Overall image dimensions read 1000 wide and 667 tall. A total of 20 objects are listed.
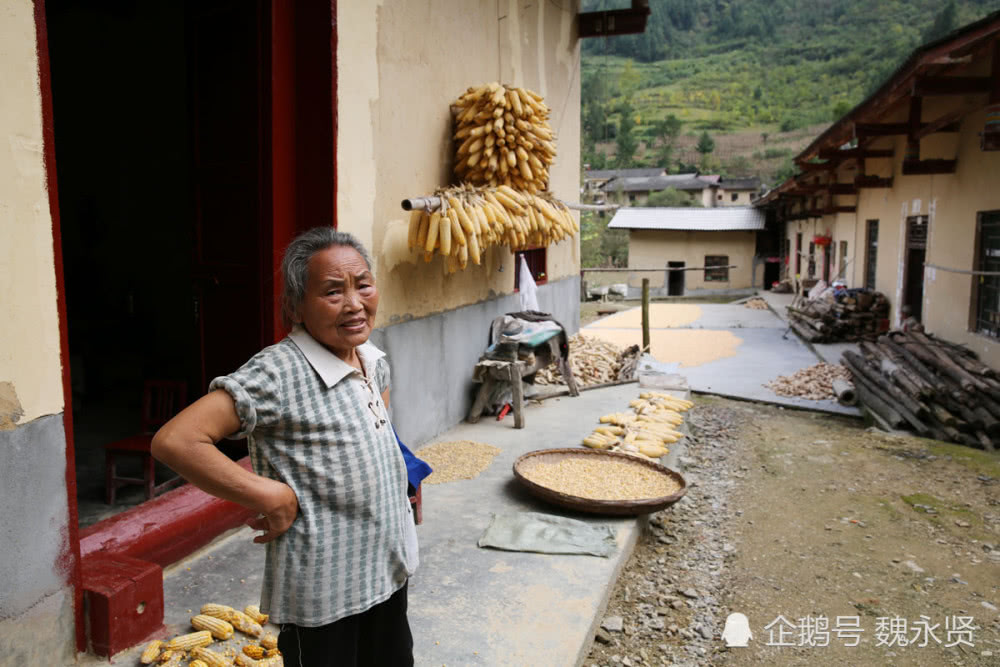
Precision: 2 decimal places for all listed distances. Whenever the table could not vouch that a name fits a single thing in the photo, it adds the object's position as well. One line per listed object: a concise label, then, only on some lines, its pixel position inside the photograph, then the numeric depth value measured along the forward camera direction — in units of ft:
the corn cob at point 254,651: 9.82
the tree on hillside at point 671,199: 153.27
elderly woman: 5.83
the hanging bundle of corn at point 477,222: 19.90
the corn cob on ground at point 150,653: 9.57
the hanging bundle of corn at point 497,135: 22.90
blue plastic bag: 7.42
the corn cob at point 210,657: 9.52
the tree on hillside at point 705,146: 221.87
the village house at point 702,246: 99.40
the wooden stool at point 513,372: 23.39
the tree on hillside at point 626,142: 224.33
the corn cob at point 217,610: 10.78
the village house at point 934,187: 27.61
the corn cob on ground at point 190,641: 9.83
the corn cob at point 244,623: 10.55
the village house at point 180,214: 8.88
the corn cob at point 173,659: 9.49
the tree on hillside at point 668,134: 231.71
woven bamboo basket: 15.60
